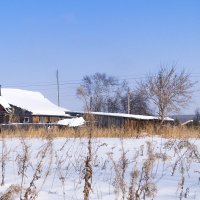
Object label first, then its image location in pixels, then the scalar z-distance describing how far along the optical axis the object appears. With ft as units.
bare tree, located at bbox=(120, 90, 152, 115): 217.97
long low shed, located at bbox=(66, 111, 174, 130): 126.11
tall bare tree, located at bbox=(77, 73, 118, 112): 244.44
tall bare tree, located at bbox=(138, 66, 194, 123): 153.69
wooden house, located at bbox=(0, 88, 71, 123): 139.23
